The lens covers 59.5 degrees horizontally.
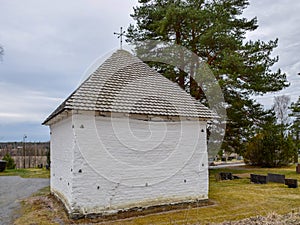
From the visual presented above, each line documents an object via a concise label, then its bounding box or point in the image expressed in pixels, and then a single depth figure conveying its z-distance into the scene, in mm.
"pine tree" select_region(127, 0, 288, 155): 13945
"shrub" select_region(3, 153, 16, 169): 21797
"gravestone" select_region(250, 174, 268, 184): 12664
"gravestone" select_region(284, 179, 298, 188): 11188
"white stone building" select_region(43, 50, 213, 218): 6871
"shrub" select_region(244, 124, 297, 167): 20734
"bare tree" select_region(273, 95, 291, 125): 34125
